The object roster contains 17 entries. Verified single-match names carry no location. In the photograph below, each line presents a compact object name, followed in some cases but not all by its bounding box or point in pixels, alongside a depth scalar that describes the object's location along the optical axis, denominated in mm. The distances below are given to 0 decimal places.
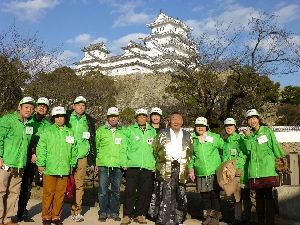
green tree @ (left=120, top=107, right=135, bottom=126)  22144
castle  49781
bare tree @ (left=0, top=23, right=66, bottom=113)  11430
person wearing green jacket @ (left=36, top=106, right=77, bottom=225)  4184
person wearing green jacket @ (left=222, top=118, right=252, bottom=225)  4691
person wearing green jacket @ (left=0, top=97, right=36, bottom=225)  3969
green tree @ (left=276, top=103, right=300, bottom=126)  25547
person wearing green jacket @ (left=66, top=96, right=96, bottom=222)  4746
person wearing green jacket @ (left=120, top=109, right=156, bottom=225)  4590
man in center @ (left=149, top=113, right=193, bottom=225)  4344
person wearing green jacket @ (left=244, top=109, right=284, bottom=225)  4203
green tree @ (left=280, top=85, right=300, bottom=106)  30362
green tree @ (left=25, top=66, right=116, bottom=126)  14622
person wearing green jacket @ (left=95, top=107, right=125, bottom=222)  4750
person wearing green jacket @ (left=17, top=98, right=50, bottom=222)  4551
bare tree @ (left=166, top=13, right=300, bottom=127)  8211
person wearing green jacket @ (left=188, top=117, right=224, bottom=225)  4520
